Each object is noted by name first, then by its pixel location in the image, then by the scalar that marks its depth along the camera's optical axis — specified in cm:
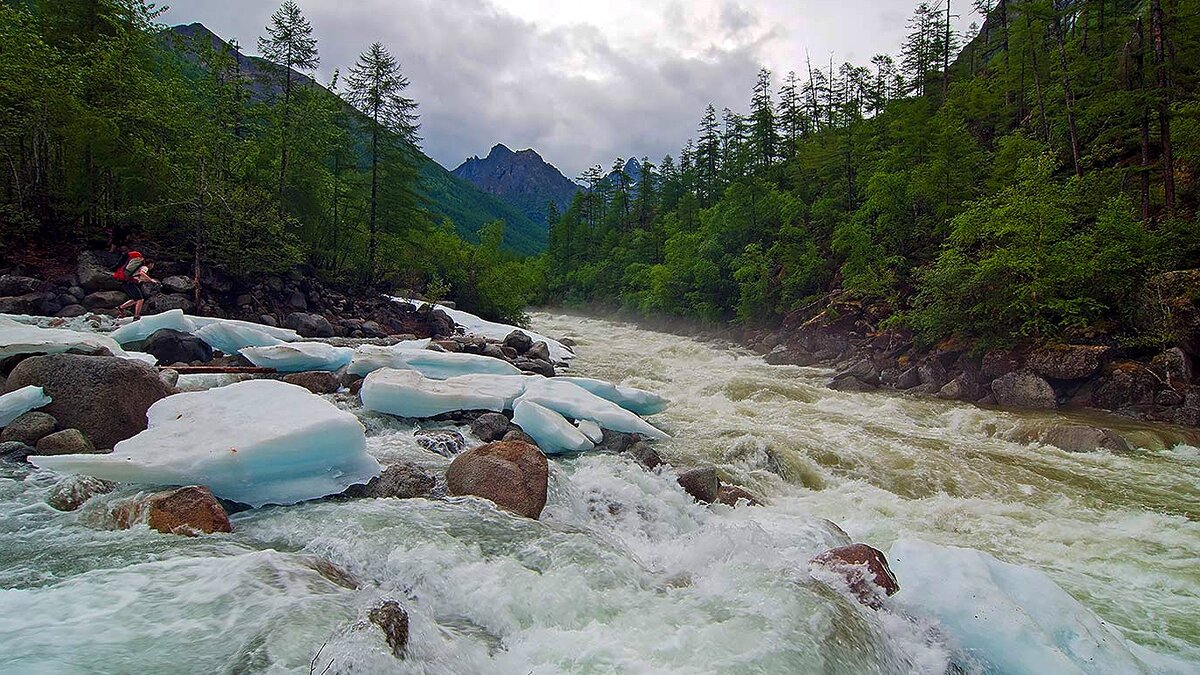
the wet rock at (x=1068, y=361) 1306
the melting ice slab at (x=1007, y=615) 389
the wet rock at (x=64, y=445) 620
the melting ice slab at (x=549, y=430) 917
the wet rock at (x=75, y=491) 527
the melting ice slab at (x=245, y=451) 552
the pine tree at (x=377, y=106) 2538
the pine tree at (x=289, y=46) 2580
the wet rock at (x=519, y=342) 1902
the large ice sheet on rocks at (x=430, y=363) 1204
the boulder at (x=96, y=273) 1545
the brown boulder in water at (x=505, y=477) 632
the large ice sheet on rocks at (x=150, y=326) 1167
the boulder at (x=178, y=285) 1648
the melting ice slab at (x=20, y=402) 663
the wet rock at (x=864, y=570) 459
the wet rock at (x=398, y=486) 638
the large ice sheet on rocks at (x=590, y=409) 1030
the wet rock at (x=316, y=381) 1085
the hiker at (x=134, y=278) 1541
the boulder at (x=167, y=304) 1516
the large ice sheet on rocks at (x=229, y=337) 1284
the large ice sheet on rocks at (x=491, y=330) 2151
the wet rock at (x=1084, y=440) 1002
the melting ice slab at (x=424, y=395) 958
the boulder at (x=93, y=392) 676
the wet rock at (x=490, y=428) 935
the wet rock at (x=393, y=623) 320
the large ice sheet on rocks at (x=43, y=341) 830
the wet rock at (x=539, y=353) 1830
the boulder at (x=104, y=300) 1484
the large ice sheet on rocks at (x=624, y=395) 1227
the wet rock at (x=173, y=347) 1143
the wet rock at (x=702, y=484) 764
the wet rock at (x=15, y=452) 611
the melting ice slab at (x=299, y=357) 1153
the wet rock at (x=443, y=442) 839
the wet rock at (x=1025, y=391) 1334
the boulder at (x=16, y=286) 1429
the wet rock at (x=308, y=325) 1816
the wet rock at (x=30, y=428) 639
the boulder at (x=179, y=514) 484
